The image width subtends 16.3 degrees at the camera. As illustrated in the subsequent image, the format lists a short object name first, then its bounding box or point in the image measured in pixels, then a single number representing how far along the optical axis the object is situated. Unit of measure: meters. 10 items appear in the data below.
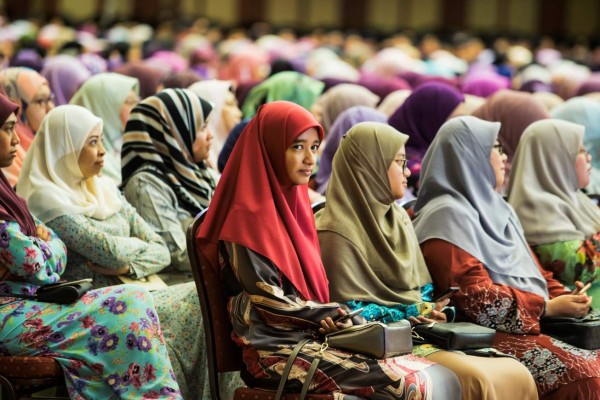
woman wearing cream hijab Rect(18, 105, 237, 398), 7.07
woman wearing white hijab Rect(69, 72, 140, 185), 10.75
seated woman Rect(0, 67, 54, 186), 10.25
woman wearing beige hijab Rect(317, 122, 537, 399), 6.70
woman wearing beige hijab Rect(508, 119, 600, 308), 8.56
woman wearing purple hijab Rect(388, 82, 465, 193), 10.88
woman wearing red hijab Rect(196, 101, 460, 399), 5.98
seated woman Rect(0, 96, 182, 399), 6.15
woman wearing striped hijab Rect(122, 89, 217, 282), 8.24
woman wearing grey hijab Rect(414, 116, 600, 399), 7.25
